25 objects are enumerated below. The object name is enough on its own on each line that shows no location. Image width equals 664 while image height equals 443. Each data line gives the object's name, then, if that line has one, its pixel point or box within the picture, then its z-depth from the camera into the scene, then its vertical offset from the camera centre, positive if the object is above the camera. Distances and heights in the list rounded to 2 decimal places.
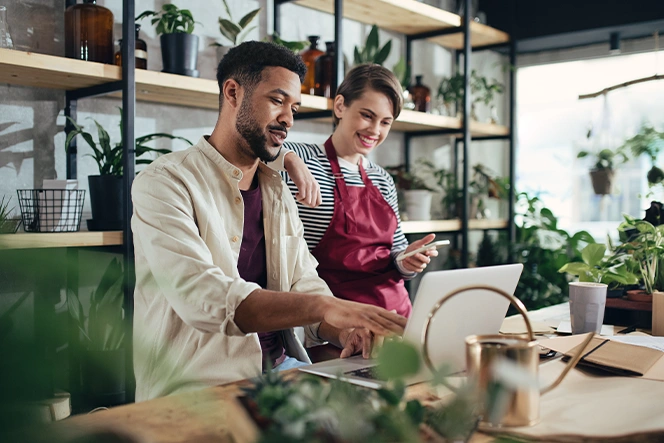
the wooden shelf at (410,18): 3.13 +1.05
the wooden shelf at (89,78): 1.84 +0.43
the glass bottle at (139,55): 2.16 +0.54
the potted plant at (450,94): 3.60 +0.67
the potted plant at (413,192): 3.27 +0.07
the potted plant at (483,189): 3.79 +0.11
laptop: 0.95 -0.19
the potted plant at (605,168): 3.86 +0.24
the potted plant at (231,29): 2.44 +0.71
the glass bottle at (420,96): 3.43 +0.62
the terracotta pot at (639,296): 1.70 -0.25
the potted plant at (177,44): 2.23 +0.59
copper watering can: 0.80 -0.20
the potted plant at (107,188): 2.05 +0.06
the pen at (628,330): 1.63 -0.34
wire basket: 1.88 -0.02
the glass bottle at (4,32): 1.89 +0.54
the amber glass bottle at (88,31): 2.05 +0.59
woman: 2.17 -0.01
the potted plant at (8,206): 1.98 +0.00
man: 1.20 -0.10
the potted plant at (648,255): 1.78 -0.15
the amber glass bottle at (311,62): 2.82 +0.67
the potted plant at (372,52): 3.11 +0.79
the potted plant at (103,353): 0.28 -0.07
